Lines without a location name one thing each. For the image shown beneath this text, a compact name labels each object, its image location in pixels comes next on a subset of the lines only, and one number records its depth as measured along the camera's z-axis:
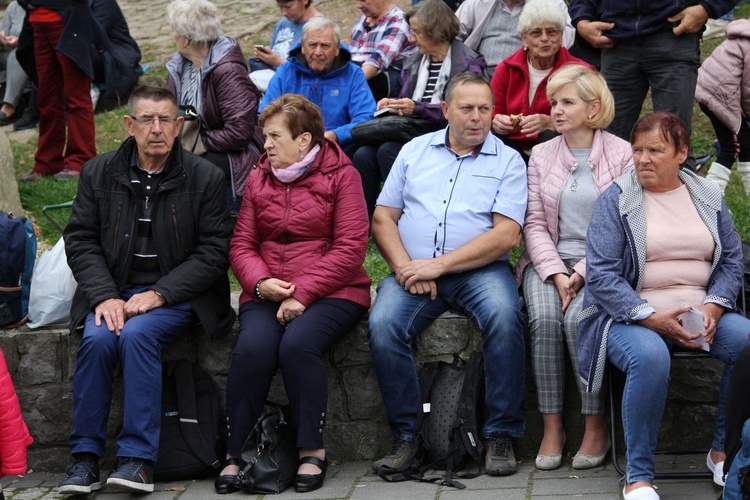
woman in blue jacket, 9.82
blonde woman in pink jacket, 10.58
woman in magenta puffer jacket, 10.59
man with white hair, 14.52
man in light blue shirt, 10.59
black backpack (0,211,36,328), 11.27
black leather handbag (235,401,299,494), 10.41
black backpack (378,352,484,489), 10.49
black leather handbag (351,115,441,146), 13.95
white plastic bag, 11.64
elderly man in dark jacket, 10.78
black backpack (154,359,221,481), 10.87
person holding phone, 16.55
